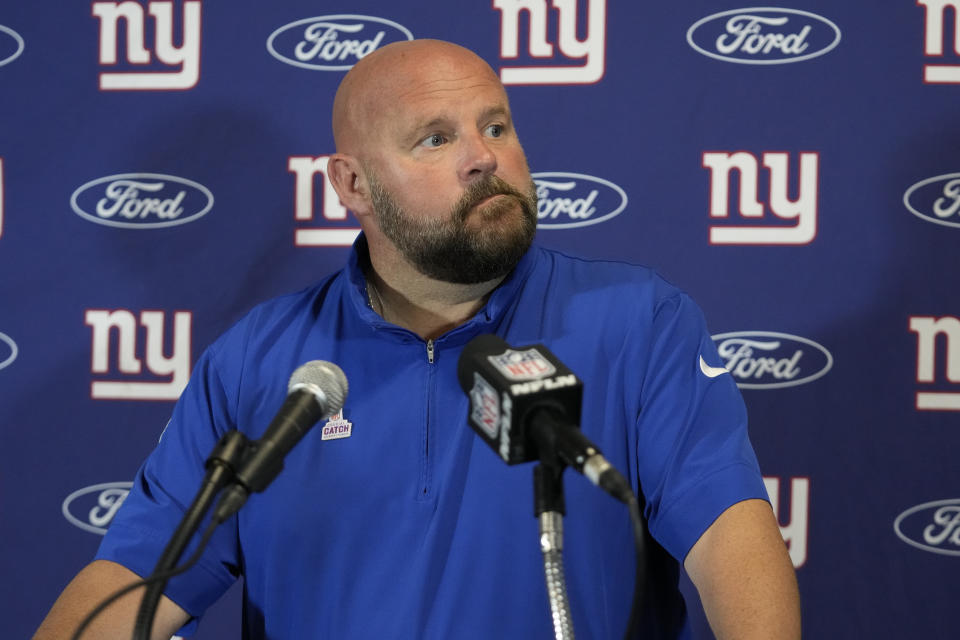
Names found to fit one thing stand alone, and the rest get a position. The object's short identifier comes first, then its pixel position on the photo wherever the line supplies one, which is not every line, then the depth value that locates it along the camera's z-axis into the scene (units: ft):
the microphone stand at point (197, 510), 9.38
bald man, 10.47
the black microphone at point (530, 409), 8.94
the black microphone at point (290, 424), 9.40
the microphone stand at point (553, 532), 9.07
